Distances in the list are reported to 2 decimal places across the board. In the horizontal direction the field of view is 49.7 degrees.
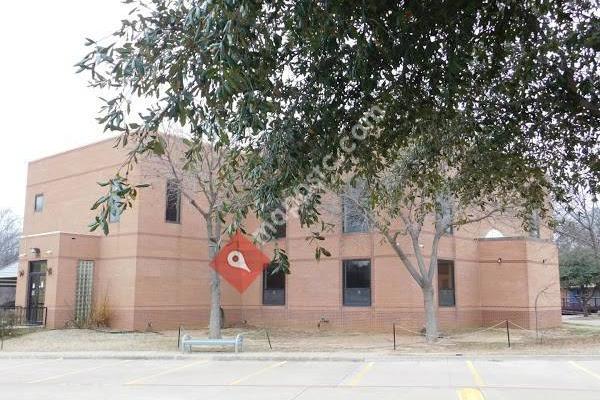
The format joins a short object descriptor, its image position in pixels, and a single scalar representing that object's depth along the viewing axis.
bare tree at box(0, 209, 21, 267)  80.44
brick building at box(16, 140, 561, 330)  28.88
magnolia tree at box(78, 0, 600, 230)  4.95
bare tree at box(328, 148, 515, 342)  24.12
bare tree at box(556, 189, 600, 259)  30.08
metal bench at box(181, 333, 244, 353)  22.22
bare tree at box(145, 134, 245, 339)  24.54
